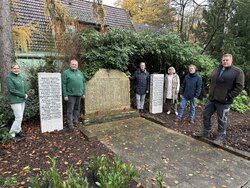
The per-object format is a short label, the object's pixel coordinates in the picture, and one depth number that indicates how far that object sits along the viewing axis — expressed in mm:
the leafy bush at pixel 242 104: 8633
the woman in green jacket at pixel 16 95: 4156
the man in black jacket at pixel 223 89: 4043
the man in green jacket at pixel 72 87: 4938
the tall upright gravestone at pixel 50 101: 4801
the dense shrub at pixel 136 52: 6104
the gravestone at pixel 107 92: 6020
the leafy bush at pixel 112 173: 2311
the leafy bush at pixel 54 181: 2242
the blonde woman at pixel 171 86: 6785
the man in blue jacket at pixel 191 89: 5902
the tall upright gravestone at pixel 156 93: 6836
